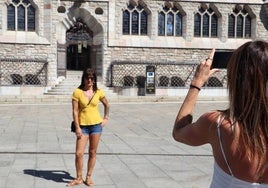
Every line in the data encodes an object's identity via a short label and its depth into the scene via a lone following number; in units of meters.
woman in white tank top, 1.92
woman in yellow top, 6.19
